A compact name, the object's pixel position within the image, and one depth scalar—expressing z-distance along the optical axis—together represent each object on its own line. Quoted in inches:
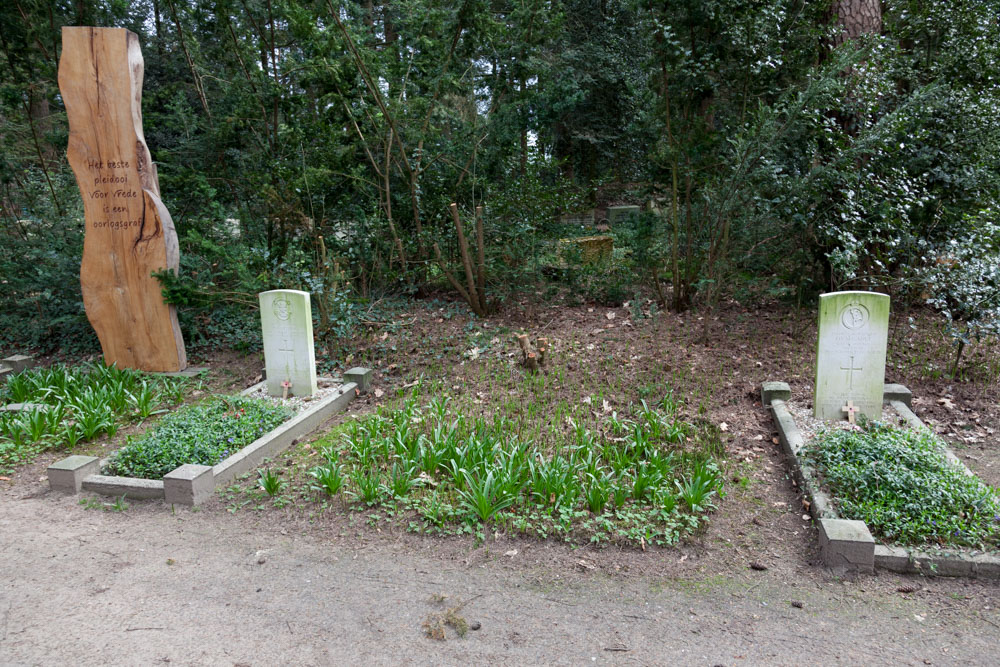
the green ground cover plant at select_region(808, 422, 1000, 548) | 134.5
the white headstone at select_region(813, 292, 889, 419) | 186.4
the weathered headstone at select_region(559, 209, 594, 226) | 527.1
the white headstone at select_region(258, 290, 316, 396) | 228.2
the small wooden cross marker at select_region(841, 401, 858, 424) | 190.1
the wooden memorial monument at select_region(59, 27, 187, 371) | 256.8
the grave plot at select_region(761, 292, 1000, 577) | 131.0
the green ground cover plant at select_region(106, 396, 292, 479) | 177.8
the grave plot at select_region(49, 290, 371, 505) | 171.6
